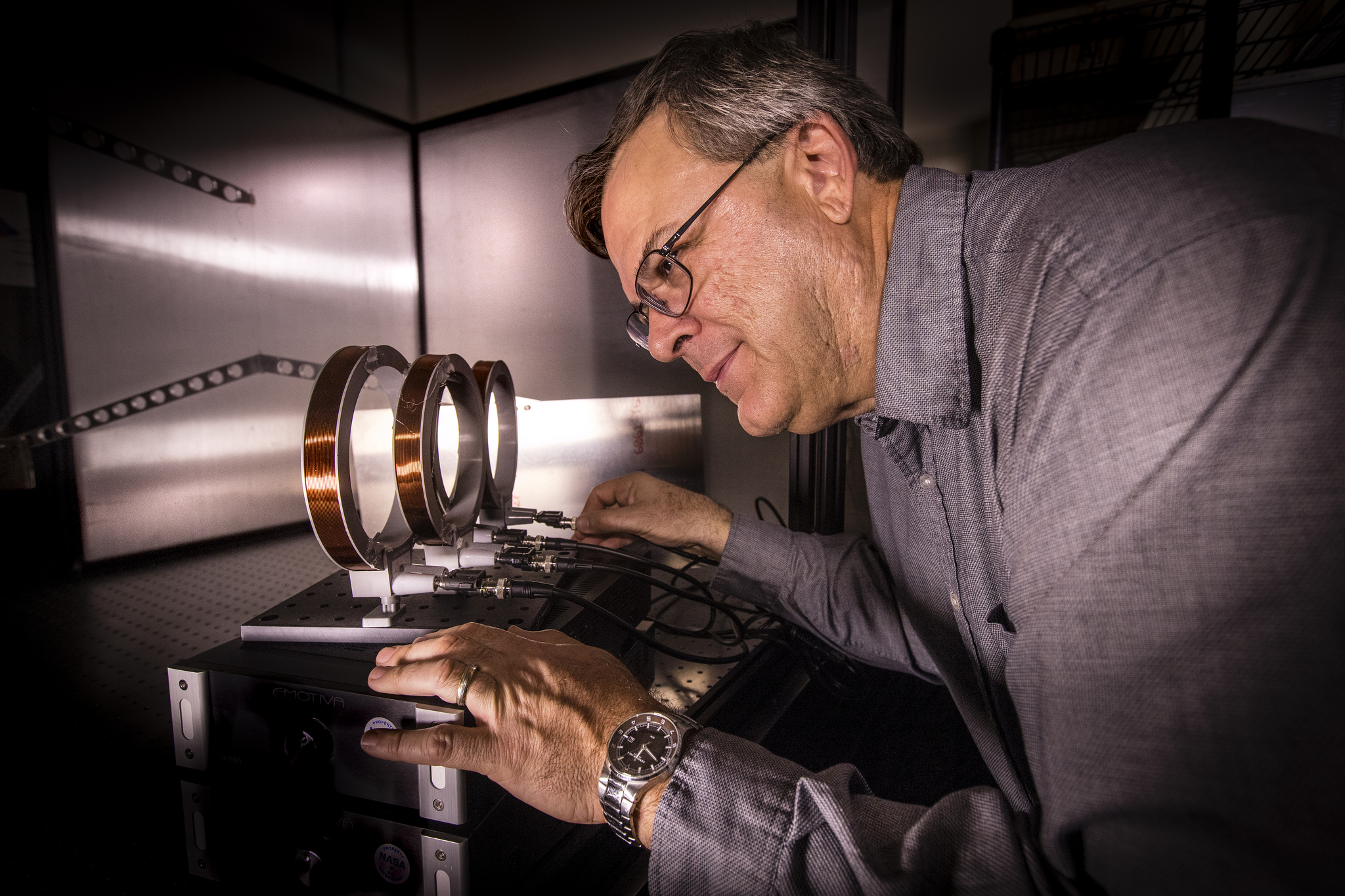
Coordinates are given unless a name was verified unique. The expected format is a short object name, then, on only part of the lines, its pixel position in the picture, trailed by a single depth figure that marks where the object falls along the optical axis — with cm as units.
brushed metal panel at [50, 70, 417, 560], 74
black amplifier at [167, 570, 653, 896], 47
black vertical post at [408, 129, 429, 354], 120
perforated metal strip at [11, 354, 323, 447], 71
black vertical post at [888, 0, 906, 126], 114
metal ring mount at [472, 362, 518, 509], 96
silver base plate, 59
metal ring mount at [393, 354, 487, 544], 63
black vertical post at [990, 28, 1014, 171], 118
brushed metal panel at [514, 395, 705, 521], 122
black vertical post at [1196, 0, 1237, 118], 98
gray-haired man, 31
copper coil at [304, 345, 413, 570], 54
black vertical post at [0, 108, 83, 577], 66
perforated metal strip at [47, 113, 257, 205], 69
